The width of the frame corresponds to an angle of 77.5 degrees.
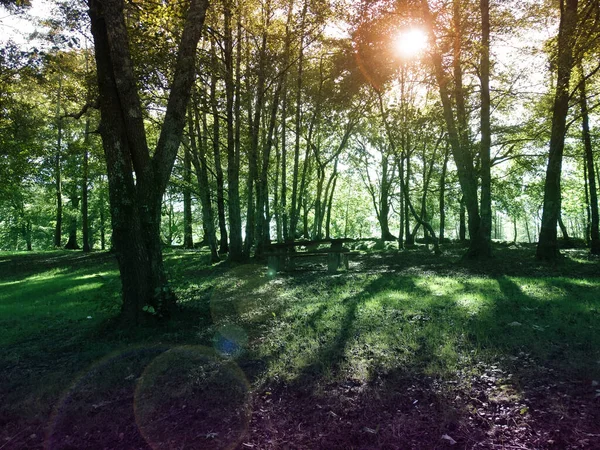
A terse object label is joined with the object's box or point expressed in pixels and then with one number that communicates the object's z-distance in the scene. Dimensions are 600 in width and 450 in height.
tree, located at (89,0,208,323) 5.55
